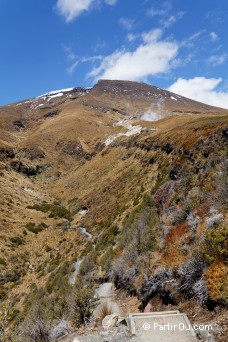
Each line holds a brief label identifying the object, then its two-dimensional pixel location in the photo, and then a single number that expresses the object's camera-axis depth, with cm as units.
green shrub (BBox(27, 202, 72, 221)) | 5724
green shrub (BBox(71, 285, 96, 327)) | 1338
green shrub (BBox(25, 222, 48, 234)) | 4900
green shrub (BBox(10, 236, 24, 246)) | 4306
